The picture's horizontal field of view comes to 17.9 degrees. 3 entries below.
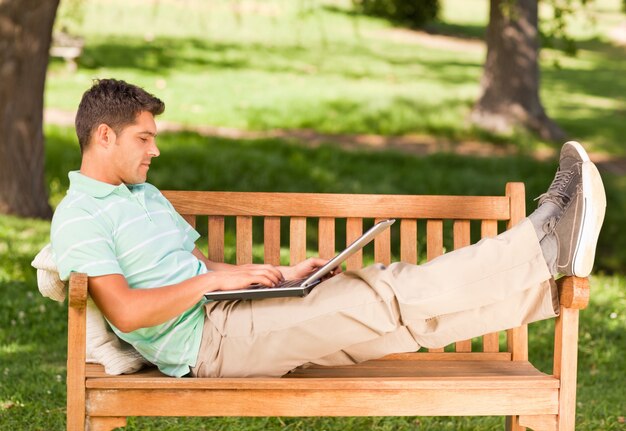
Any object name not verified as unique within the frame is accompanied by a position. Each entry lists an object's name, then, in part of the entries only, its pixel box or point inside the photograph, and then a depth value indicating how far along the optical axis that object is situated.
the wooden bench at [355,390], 6.63
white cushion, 6.97
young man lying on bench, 6.78
